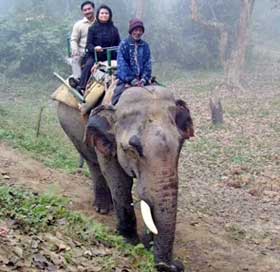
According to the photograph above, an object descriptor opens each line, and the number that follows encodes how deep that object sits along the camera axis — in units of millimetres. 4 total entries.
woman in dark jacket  8133
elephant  5535
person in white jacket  8852
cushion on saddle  7418
